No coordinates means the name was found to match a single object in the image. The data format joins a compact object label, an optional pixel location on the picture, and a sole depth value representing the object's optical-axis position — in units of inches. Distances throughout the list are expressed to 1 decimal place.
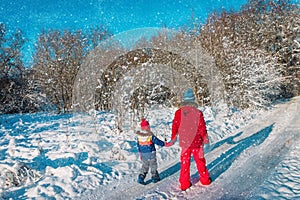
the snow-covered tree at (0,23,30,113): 605.3
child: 179.9
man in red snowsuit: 173.8
